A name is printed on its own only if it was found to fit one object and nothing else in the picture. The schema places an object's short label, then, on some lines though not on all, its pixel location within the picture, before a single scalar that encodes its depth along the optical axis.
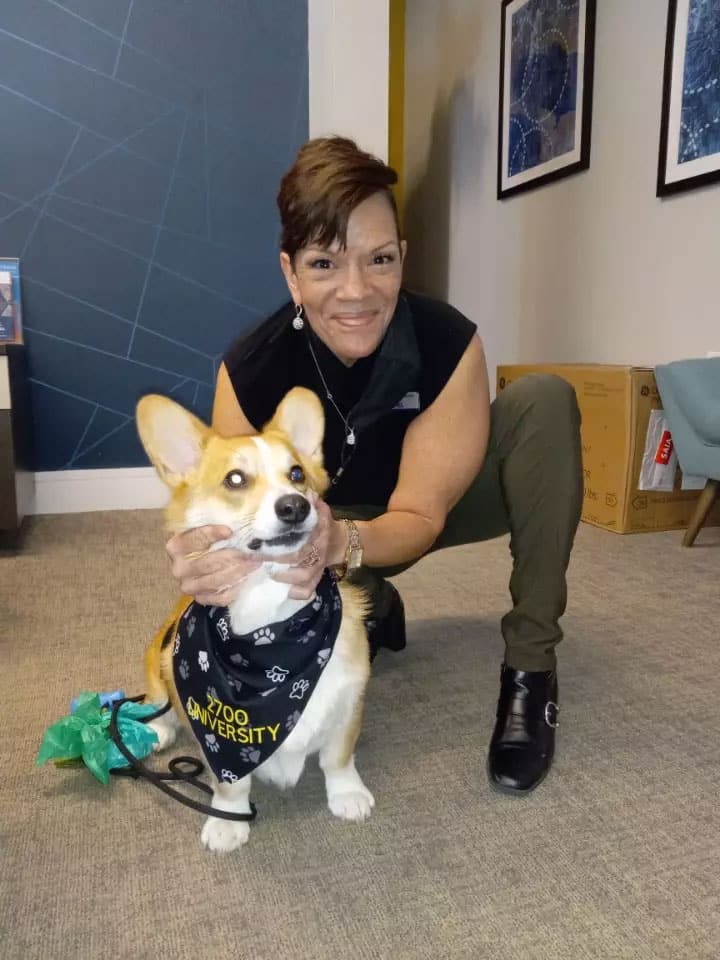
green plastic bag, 1.16
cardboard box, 2.52
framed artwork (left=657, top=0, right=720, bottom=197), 2.42
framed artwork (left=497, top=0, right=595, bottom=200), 3.10
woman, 1.21
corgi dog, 0.95
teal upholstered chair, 2.24
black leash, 1.07
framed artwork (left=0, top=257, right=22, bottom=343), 2.87
